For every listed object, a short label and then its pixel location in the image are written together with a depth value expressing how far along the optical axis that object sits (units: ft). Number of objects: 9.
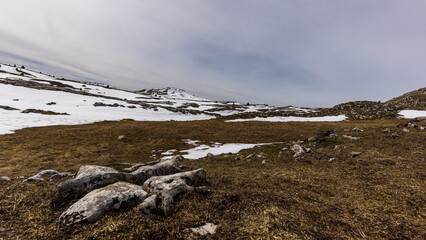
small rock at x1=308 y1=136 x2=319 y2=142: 51.90
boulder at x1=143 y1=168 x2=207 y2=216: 15.07
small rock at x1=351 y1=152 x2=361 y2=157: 35.03
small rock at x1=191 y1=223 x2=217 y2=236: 12.51
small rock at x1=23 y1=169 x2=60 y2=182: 25.45
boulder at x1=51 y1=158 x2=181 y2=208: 16.75
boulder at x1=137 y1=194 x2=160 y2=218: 13.99
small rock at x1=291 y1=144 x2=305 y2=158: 41.16
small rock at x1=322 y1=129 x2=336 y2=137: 55.06
